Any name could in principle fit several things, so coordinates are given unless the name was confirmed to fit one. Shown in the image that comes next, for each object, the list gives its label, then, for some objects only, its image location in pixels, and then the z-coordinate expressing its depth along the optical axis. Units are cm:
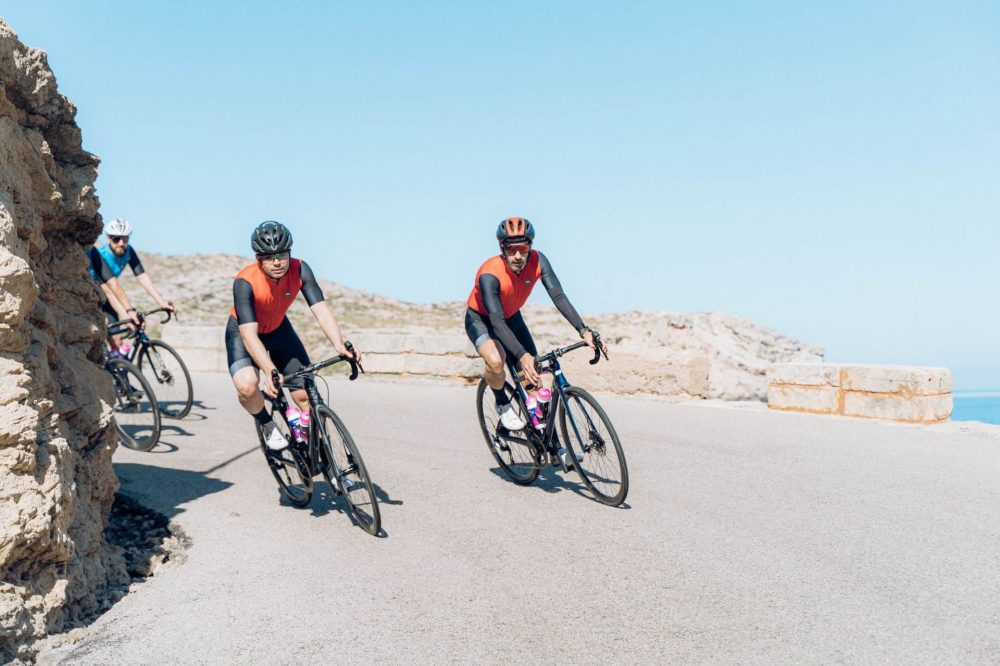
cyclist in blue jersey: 922
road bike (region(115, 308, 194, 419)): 1028
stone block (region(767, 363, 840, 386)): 1051
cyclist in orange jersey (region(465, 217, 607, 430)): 663
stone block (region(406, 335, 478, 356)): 1528
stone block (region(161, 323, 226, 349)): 1797
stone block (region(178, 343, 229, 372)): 1777
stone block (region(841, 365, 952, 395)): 965
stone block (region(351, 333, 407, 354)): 1582
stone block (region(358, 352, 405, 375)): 1578
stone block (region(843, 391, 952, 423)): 966
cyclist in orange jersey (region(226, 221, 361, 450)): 600
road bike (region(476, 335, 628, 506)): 636
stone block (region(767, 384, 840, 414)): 1052
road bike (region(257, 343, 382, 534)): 568
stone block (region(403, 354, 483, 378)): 1516
